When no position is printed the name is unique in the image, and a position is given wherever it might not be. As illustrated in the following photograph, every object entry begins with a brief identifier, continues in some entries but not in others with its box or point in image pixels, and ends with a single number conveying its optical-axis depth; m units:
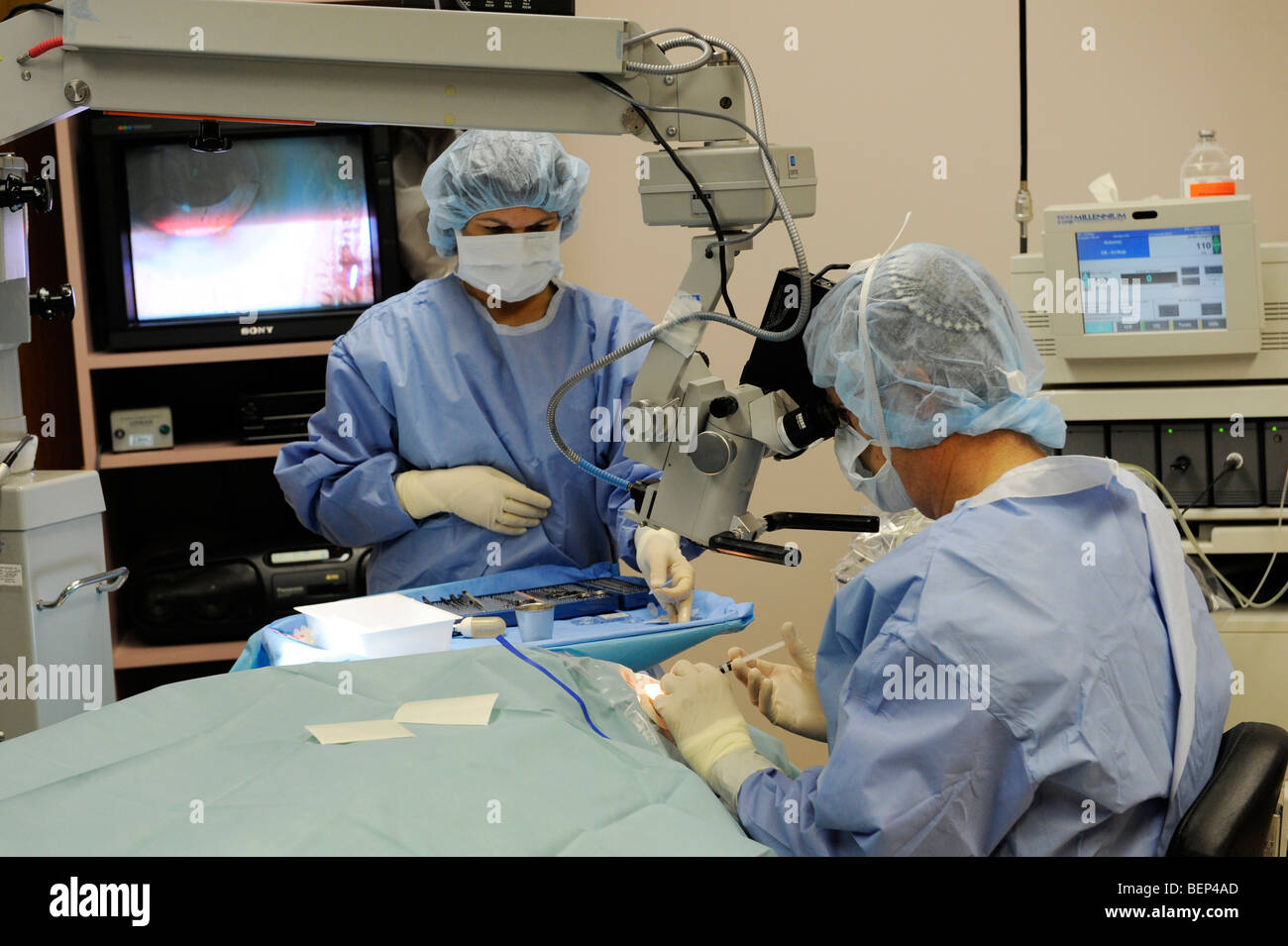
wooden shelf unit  2.57
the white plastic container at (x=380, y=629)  1.54
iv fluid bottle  2.16
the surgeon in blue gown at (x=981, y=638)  1.03
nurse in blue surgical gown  2.00
